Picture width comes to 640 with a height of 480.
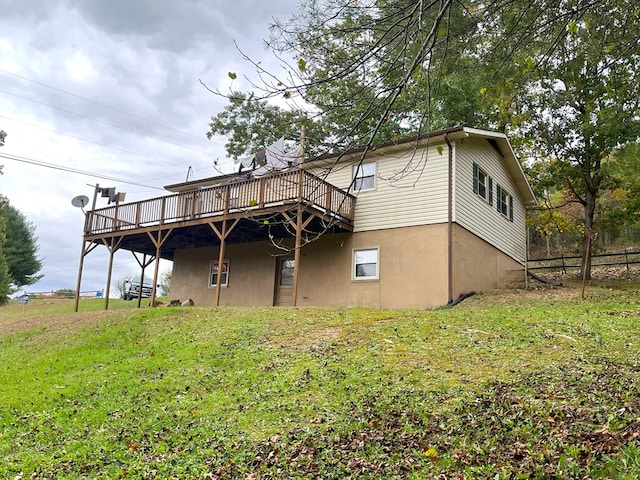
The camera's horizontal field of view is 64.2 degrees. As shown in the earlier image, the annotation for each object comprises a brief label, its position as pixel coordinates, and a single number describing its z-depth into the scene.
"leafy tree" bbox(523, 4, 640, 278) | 8.13
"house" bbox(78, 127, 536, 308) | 14.30
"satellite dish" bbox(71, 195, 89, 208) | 19.48
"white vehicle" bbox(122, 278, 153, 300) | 27.94
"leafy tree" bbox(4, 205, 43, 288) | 38.19
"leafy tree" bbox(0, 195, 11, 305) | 32.12
